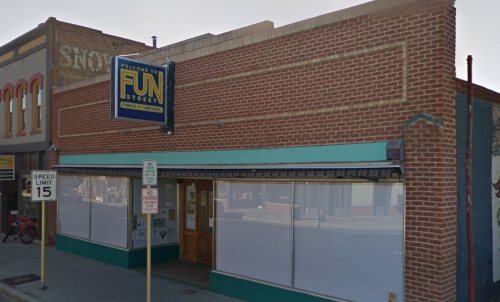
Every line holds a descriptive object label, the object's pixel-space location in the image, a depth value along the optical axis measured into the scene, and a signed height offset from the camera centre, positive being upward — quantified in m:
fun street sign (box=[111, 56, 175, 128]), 9.76 +1.68
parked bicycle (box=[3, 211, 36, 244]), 16.80 -2.76
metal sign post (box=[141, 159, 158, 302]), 8.07 -0.60
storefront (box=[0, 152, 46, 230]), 17.41 -1.37
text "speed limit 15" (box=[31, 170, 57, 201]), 10.33 -0.60
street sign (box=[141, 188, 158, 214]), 8.09 -0.72
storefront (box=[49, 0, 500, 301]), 6.61 +0.20
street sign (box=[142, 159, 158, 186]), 8.23 -0.20
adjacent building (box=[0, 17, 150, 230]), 16.22 +3.32
